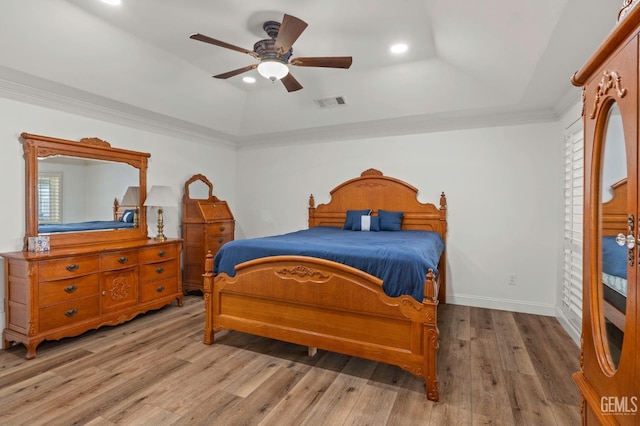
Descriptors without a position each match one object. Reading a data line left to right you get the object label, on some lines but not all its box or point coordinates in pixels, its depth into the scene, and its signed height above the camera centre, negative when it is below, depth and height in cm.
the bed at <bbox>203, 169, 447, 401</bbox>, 213 -76
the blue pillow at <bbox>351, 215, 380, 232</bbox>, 426 -17
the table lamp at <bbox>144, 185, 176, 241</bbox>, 391 +15
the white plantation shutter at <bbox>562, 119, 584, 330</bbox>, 298 -13
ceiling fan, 230 +122
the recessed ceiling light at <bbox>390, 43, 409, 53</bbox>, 306 +161
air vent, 408 +145
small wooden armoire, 449 -28
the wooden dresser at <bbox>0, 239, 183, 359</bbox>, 271 -76
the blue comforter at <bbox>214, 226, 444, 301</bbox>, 221 -33
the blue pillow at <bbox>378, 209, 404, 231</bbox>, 425 -12
